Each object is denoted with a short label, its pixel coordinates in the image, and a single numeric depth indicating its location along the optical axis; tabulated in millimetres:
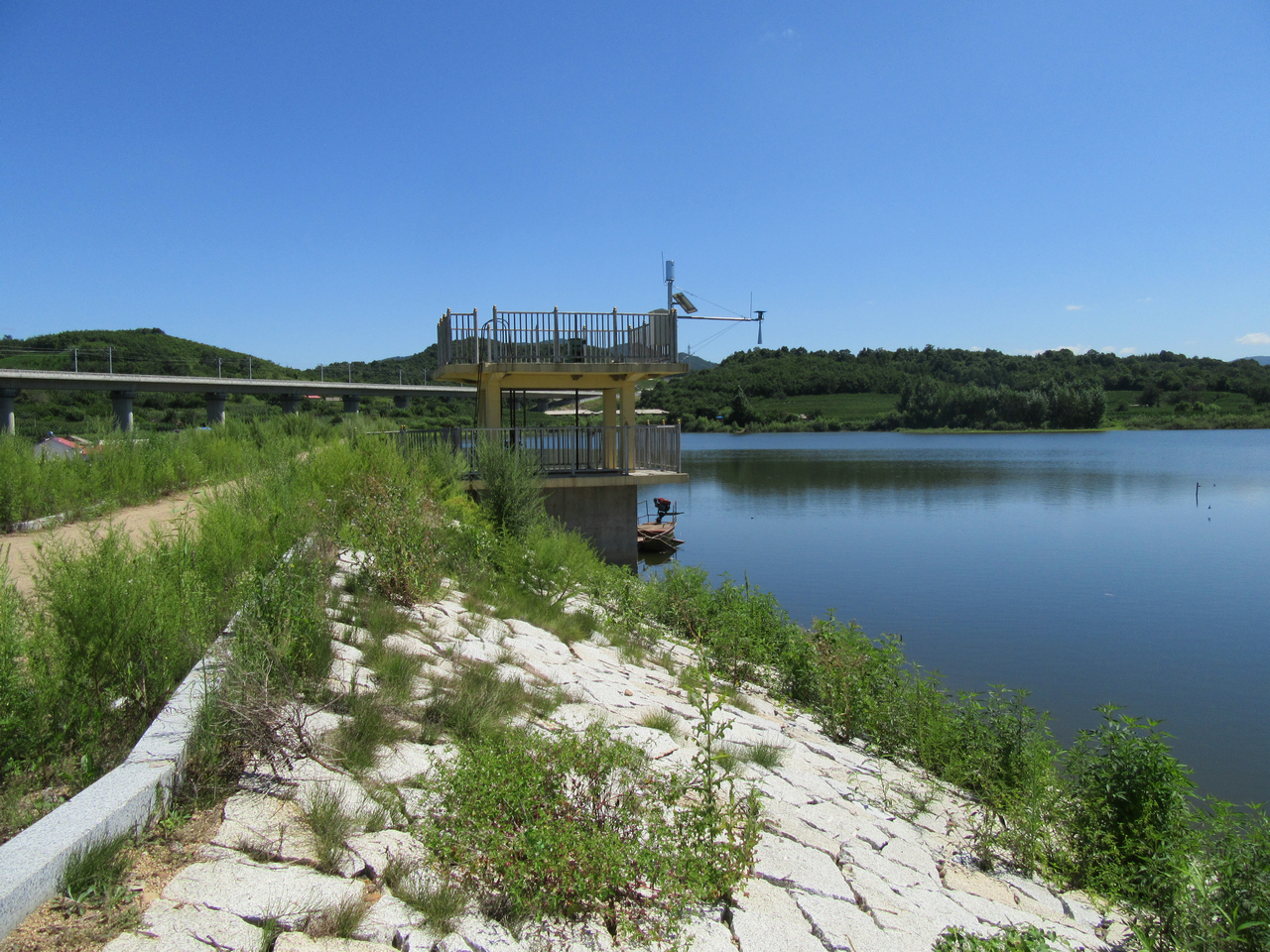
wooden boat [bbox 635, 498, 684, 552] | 25328
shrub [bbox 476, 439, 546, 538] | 12594
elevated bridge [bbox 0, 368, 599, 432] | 38775
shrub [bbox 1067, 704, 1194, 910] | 5246
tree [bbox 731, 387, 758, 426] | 116812
